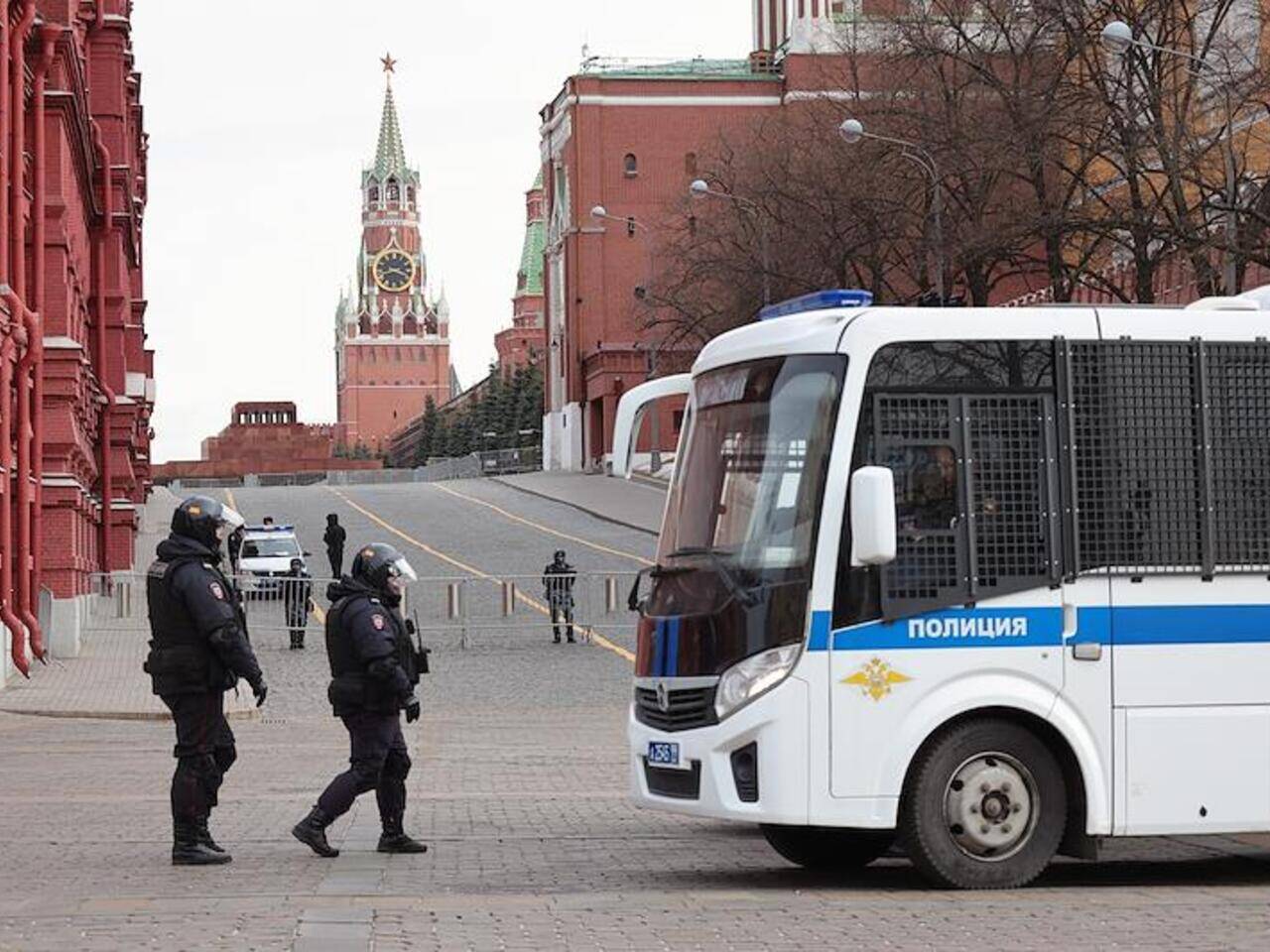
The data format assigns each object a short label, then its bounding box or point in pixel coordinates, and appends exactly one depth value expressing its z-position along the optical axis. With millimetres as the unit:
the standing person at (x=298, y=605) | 43844
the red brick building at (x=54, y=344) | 36391
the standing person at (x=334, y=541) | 57312
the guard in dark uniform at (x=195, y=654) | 14086
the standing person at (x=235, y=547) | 54656
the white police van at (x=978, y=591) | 13109
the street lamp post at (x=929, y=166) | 49562
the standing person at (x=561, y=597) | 44125
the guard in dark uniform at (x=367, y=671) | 14266
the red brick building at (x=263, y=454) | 167875
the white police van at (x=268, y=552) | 53719
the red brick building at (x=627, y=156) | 113188
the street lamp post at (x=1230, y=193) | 44406
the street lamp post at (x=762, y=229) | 66219
